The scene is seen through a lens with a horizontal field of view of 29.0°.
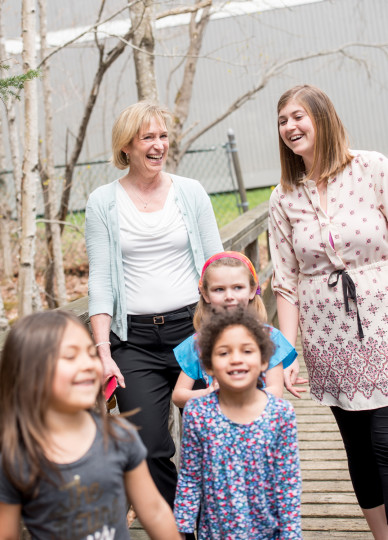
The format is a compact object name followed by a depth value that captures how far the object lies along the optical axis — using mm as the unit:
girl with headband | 2564
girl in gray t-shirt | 1719
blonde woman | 2900
